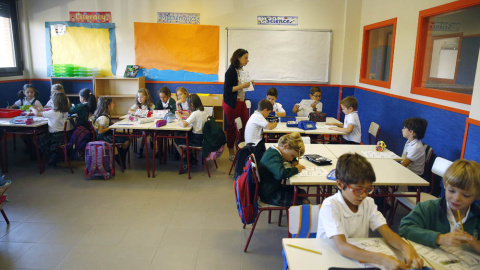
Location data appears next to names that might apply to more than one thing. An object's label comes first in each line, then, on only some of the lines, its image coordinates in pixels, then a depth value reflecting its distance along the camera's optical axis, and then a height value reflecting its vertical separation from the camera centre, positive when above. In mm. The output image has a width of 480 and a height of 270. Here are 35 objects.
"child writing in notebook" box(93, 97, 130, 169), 4684 -723
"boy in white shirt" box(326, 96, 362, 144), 4426 -624
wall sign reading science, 6879 +1068
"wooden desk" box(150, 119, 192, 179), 4523 -836
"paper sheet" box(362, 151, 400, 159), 3412 -799
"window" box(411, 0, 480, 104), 4352 +336
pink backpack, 4461 -1163
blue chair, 1991 -848
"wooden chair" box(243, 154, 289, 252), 2641 -1089
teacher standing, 4992 -325
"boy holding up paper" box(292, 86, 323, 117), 5684 -548
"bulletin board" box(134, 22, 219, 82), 6938 +406
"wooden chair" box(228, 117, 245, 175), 4723 -801
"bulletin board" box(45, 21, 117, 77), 6977 +491
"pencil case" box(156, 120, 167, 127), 4564 -695
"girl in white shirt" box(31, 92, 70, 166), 4742 -778
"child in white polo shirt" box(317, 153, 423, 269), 1591 -728
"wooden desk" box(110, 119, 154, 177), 4504 -741
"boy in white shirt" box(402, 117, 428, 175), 3371 -700
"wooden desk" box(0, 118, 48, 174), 4591 -860
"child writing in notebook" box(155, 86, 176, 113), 5570 -513
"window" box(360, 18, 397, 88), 5688 +406
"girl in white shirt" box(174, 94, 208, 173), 4668 -660
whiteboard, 6922 +425
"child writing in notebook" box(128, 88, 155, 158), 5480 -524
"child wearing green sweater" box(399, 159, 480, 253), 1672 -730
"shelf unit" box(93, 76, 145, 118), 7078 -419
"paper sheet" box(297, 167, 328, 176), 2803 -813
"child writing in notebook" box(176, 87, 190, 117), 5457 -456
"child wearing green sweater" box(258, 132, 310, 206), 2795 -759
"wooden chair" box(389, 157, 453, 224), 2658 -1074
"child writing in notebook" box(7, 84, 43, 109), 5811 -508
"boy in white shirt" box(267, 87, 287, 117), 5440 -426
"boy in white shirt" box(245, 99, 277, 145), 4344 -655
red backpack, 2654 -955
